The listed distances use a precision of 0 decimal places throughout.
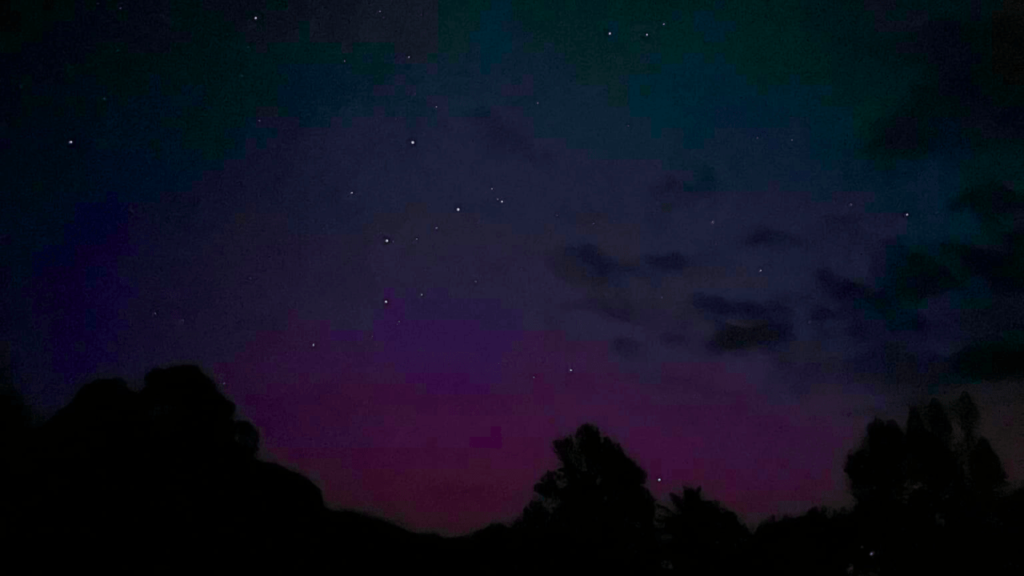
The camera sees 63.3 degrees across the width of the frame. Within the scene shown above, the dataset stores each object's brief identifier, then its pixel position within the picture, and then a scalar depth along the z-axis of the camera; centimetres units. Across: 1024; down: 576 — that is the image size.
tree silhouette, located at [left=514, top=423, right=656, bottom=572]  2403
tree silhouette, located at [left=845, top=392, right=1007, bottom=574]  2505
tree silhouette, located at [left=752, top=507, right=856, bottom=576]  2253
